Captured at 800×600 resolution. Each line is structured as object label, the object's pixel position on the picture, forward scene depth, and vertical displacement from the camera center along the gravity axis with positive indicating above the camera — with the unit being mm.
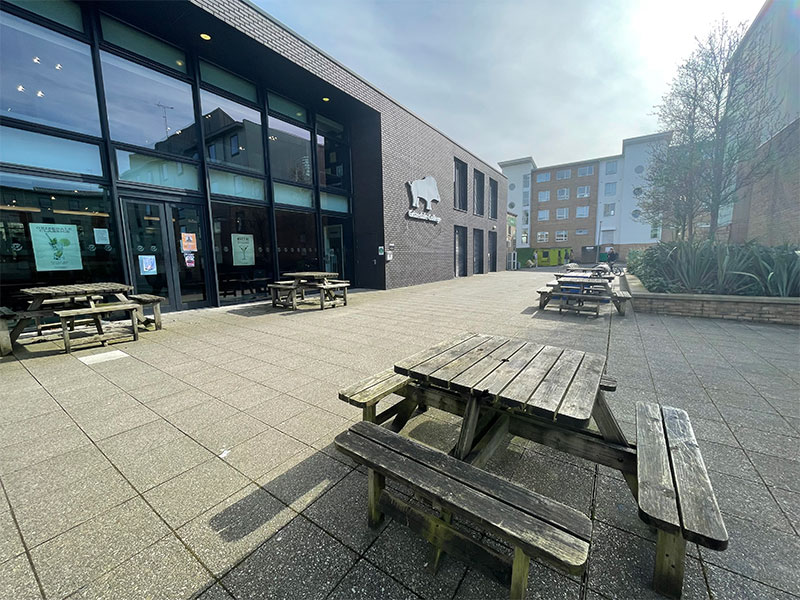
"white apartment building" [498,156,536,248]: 46656 +8723
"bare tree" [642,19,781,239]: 9242 +3939
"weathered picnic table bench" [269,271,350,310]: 8023 -748
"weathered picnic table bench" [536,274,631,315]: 7117 -912
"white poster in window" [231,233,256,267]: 8805 +237
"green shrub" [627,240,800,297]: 6418 -408
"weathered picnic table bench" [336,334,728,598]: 1197 -944
